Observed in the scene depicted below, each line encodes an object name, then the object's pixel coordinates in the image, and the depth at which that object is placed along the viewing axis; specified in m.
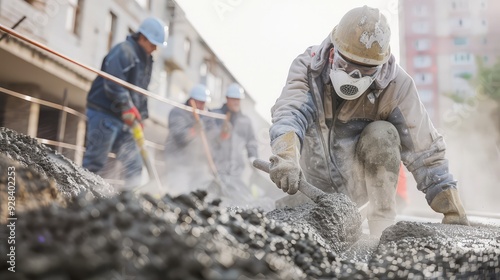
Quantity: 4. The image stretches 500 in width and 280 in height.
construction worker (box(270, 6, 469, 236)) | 2.56
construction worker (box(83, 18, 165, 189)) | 4.89
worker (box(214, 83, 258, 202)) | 7.89
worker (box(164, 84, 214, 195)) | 7.46
